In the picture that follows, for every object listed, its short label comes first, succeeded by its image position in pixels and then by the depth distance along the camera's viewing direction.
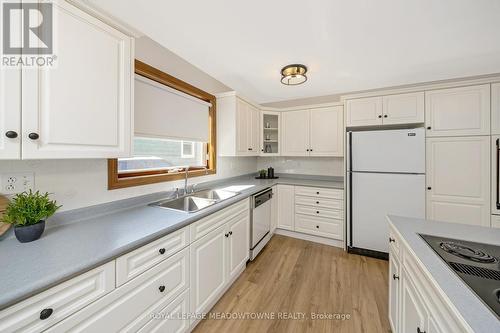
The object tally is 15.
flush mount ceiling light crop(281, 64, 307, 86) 2.15
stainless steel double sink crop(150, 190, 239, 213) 1.73
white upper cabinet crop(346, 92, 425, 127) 2.30
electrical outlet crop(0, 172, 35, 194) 0.98
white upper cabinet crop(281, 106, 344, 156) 2.89
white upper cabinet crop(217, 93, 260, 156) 2.53
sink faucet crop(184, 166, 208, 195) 2.00
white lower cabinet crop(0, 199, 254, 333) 0.70
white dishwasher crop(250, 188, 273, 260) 2.28
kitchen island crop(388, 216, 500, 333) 0.57
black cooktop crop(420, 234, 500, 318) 0.65
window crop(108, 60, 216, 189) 1.57
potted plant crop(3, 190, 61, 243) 0.90
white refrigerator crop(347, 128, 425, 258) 2.26
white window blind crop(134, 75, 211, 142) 1.64
